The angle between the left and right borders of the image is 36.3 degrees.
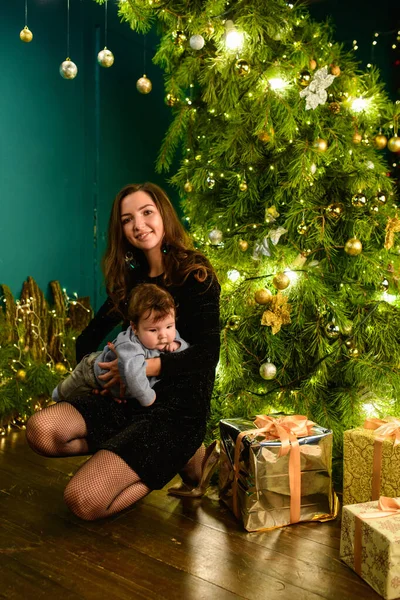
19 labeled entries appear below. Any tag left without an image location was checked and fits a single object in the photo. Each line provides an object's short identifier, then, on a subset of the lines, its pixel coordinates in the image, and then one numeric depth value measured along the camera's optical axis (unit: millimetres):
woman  2023
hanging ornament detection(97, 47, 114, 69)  2648
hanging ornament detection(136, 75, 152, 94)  2816
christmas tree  2479
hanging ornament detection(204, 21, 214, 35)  2502
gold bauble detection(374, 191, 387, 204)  2553
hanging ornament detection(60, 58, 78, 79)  2674
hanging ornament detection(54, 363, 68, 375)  3359
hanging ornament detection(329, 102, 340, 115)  2539
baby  2100
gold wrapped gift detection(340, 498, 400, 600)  1653
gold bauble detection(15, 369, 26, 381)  3156
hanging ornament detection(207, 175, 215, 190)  2719
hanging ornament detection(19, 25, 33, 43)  2609
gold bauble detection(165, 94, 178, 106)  2830
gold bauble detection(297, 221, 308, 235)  2523
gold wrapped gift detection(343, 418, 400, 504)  2045
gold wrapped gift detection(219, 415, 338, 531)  2027
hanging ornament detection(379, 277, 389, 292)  2621
